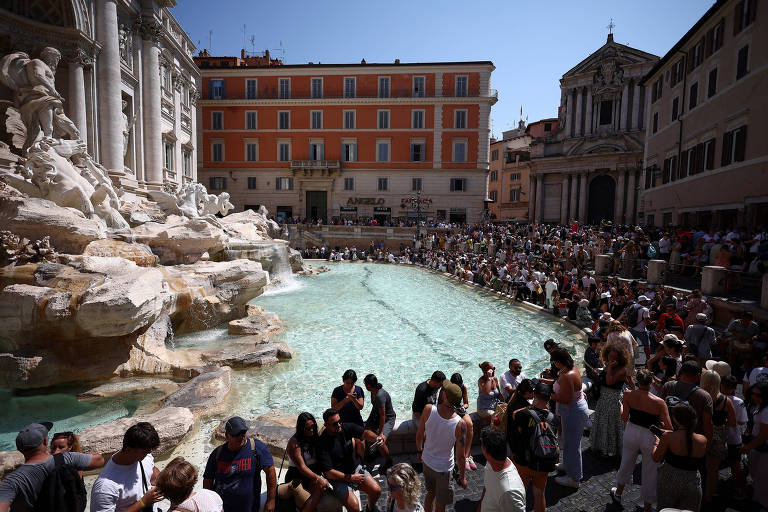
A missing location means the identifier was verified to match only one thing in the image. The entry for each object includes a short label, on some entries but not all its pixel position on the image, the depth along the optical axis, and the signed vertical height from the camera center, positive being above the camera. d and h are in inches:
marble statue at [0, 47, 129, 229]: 390.9 +69.5
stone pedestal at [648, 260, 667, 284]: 463.8 -49.3
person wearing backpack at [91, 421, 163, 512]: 106.7 -70.5
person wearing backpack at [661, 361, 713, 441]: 136.4 -59.6
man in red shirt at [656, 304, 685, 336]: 300.7 -69.6
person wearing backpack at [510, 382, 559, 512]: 127.0 -67.9
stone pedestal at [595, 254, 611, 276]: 560.1 -51.7
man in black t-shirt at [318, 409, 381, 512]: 134.6 -81.7
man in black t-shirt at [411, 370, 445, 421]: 173.6 -74.9
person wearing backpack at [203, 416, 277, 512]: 119.2 -74.5
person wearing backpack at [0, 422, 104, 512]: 102.8 -68.8
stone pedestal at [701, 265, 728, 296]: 371.6 -46.4
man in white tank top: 140.3 -76.0
